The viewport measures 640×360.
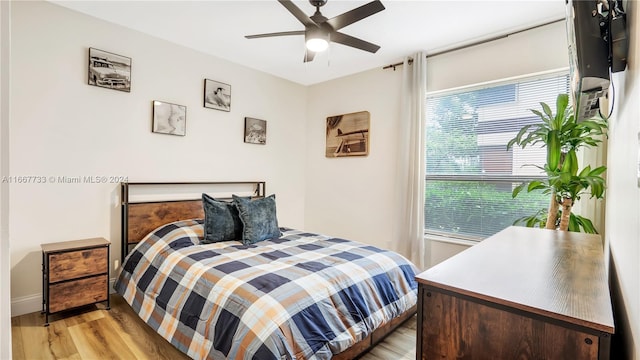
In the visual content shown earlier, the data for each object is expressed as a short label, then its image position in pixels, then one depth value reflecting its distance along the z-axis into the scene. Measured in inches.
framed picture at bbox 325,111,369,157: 161.0
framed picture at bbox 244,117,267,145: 159.0
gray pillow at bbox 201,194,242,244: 111.3
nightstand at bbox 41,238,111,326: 93.7
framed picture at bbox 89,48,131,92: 111.5
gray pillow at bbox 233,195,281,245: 113.2
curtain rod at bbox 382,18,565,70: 108.0
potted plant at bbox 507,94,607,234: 84.4
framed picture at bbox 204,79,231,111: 143.0
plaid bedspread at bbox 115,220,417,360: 65.0
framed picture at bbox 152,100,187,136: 127.3
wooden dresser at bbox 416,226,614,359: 27.6
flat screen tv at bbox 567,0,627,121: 36.4
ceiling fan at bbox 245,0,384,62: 81.6
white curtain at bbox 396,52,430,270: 135.4
